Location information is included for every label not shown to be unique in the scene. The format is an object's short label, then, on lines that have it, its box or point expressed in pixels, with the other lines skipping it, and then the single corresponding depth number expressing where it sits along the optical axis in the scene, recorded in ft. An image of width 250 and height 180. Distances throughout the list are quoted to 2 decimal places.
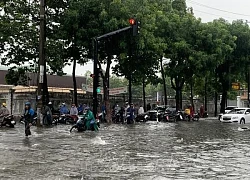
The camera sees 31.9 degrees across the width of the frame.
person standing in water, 64.90
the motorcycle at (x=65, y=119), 104.00
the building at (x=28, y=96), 122.52
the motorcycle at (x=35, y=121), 91.15
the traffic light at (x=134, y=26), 80.07
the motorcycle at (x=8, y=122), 88.69
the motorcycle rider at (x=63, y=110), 106.42
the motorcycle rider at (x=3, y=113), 88.99
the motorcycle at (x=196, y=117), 143.95
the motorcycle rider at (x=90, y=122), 77.66
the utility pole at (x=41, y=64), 82.74
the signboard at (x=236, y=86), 182.68
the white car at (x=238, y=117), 114.21
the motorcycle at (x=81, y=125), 76.79
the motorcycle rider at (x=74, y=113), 103.38
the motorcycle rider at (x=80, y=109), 111.75
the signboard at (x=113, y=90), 140.01
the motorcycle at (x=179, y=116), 134.71
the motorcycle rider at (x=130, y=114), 113.09
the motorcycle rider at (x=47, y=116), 95.70
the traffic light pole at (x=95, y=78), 91.24
